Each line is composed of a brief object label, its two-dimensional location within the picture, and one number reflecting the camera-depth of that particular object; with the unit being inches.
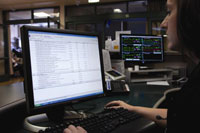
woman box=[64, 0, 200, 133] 19.9
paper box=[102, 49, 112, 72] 69.8
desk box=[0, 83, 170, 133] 29.2
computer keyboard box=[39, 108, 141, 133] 25.0
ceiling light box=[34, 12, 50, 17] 285.2
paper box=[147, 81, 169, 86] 65.6
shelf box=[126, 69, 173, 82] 70.6
